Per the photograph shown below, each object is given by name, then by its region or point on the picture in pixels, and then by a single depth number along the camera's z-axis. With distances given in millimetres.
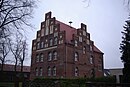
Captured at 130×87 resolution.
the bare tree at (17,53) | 21887
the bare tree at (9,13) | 8133
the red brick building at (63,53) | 17817
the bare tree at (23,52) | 22892
